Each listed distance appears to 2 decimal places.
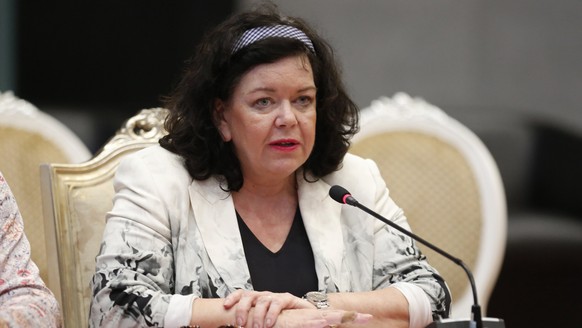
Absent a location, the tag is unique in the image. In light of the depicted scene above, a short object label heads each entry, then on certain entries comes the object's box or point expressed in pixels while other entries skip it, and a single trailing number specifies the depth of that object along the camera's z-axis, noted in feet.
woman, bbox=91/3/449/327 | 15.70
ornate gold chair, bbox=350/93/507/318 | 21.04
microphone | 13.33
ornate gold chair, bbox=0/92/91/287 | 20.44
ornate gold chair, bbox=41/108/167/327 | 17.69
